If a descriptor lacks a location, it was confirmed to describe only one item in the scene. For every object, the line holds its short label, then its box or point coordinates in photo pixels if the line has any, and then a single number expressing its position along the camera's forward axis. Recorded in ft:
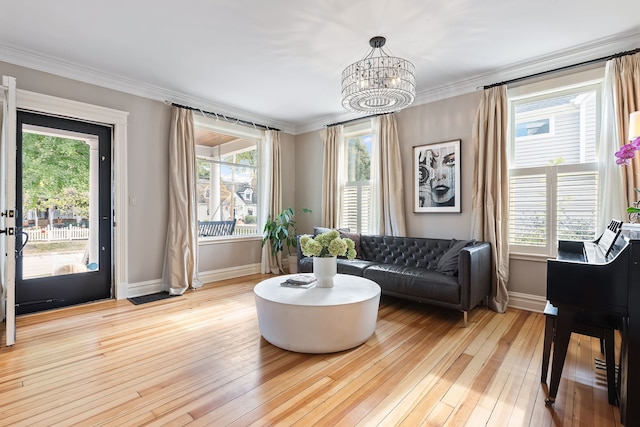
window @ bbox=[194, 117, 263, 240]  15.84
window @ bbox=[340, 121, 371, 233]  16.28
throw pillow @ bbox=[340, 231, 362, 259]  14.82
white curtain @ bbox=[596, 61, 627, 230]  9.27
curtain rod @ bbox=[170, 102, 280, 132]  14.24
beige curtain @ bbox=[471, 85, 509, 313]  11.45
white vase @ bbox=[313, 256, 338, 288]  9.09
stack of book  9.34
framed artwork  12.89
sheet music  6.34
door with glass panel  10.80
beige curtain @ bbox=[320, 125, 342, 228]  17.04
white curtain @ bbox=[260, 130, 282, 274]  17.85
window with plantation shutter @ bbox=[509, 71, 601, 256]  10.27
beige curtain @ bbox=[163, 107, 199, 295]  13.83
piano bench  5.81
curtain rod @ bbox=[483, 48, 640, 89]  9.32
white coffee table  7.70
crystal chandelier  8.57
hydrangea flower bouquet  8.86
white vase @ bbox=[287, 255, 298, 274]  17.56
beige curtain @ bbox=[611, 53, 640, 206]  8.96
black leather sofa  10.01
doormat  12.43
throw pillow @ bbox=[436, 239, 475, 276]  10.76
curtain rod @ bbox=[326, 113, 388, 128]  15.53
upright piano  5.08
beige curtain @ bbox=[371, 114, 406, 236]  14.28
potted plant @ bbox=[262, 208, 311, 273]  17.35
